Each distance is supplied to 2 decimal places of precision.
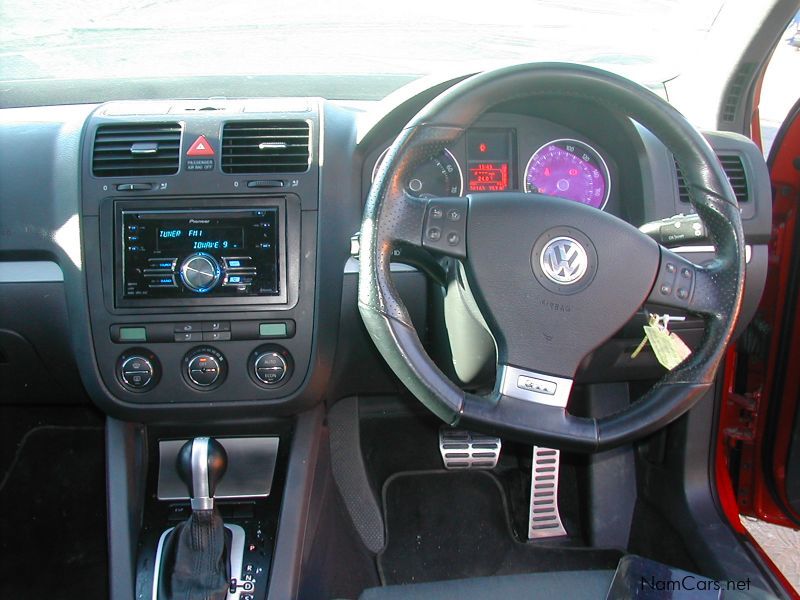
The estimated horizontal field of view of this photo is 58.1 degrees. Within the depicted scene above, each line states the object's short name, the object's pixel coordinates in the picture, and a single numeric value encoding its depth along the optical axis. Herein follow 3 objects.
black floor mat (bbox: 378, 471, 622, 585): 2.23
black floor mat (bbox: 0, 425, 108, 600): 2.21
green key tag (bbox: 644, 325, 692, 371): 1.25
